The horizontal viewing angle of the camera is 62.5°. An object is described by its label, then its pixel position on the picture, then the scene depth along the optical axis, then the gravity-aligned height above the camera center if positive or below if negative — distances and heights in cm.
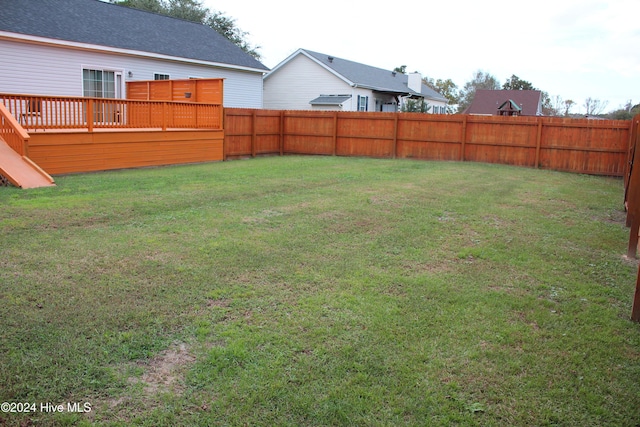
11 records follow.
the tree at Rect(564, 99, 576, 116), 6348 +411
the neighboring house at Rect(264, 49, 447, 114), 3080 +255
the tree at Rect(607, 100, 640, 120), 3956 +223
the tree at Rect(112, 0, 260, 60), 3397 +728
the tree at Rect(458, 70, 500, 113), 7444 +715
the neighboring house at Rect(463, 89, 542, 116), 4549 +300
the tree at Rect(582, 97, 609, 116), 5194 +326
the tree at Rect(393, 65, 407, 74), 5646 +673
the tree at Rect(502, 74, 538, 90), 6081 +605
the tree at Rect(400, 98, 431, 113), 3897 +193
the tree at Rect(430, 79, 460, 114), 7159 +598
